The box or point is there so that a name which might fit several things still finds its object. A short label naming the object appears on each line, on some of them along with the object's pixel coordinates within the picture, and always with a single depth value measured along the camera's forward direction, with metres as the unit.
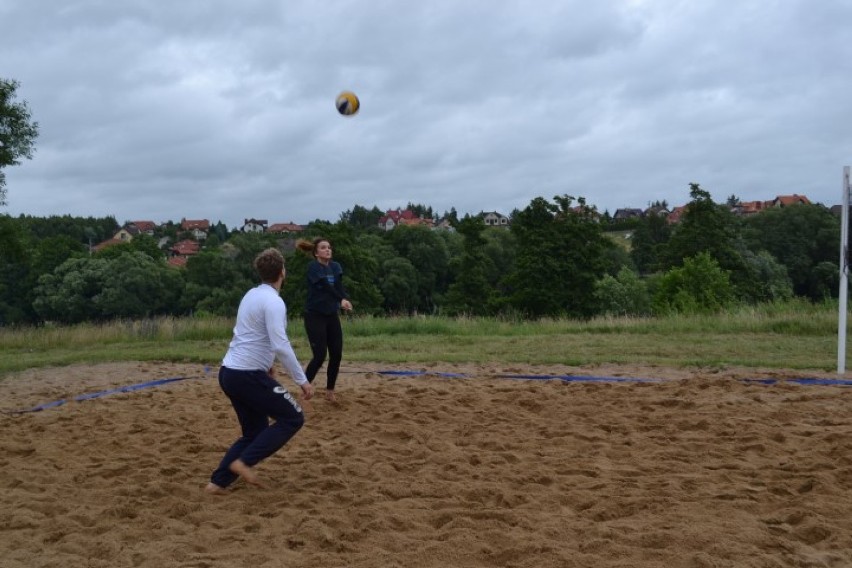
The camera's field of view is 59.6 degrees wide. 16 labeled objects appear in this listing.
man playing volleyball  5.42
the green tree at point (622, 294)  50.75
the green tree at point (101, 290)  66.69
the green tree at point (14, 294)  67.56
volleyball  10.49
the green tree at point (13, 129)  19.53
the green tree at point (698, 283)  44.78
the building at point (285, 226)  157.41
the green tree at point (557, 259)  50.16
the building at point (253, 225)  182.31
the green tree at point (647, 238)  86.38
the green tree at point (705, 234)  54.59
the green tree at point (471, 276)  60.28
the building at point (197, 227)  169.75
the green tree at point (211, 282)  65.31
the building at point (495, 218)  174.12
